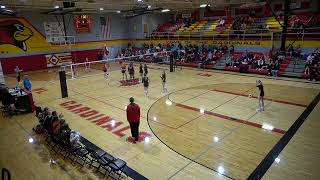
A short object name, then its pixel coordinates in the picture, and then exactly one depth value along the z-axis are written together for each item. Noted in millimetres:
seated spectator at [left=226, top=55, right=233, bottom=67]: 23156
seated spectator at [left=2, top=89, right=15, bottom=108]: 12844
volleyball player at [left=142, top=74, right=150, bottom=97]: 14930
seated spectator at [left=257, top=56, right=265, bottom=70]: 20998
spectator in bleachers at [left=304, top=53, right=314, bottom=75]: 18297
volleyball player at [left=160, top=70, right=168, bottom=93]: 15816
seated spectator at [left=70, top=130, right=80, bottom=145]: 8094
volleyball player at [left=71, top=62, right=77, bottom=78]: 22988
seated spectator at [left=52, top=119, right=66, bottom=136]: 8359
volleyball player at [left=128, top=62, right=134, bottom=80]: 19211
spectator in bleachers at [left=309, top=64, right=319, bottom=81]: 17484
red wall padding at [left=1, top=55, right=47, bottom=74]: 24797
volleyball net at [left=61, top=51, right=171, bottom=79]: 24500
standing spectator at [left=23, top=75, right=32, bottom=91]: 14505
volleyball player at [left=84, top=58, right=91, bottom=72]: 26375
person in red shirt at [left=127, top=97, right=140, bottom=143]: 8676
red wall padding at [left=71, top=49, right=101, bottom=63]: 29814
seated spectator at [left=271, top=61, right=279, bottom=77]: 19389
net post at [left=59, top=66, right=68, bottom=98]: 15103
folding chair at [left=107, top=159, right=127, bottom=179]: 6798
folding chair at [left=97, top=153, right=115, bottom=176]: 6948
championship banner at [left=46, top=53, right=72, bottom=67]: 27609
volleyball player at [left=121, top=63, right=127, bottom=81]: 19480
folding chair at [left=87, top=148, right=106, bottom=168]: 7203
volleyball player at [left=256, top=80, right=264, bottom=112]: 11664
